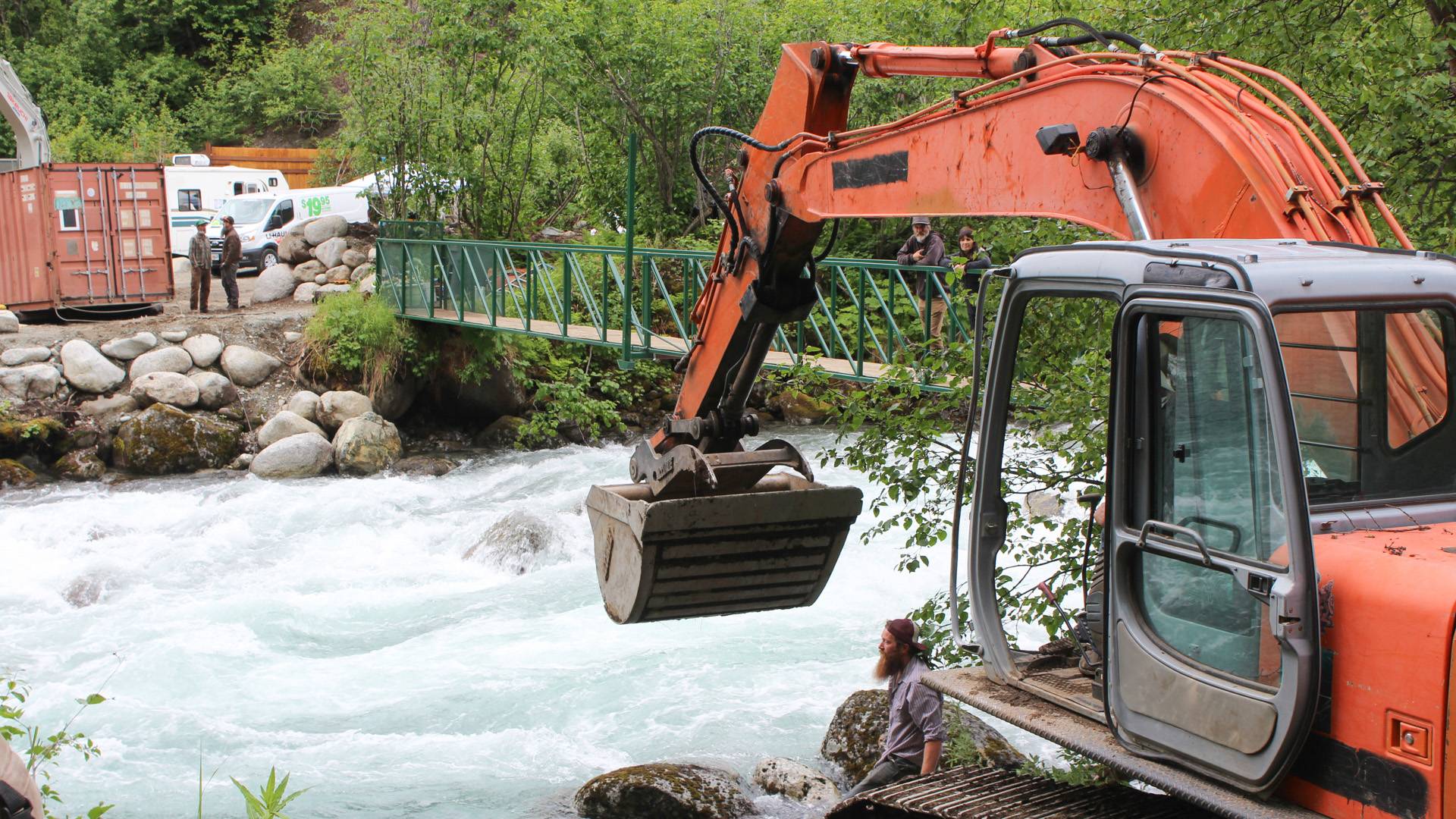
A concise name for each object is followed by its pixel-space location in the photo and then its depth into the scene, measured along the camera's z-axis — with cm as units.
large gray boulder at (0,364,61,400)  1689
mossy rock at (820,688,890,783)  890
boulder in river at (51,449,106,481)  1628
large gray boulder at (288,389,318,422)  1794
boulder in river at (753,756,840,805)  858
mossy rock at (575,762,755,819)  832
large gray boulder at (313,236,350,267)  2308
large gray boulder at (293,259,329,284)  2272
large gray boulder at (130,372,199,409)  1730
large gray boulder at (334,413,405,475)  1723
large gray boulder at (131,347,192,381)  1772
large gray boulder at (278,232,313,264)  2334
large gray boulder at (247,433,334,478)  1677
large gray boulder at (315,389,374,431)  1798
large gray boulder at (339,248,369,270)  2294
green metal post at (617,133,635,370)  1409
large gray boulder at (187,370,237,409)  1759
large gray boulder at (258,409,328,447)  1730
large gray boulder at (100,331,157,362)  1795
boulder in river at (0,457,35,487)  1585
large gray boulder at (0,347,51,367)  1728
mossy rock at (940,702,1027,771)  826
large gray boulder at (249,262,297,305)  2225
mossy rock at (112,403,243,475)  1658
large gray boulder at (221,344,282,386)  1820
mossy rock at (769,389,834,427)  2070
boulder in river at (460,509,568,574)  1380
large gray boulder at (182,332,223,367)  1827
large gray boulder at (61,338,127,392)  1728
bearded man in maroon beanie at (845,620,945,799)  649
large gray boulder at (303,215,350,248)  2359
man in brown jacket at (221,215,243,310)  2095
